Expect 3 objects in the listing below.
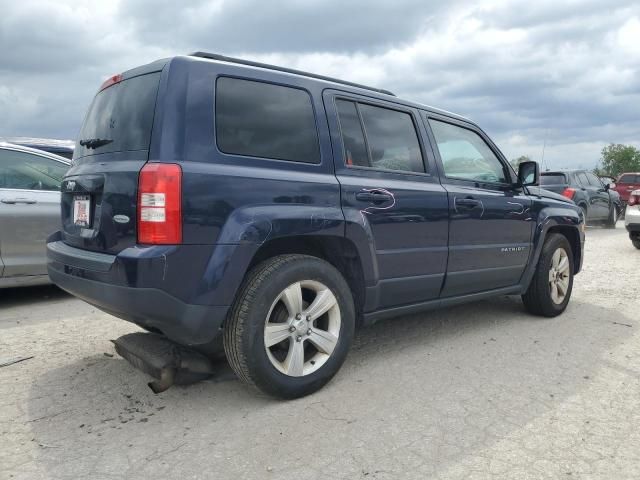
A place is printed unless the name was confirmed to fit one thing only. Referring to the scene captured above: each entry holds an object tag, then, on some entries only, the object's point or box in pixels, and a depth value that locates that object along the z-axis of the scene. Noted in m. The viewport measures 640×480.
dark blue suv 2.64
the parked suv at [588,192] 13.43
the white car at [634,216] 9.69
